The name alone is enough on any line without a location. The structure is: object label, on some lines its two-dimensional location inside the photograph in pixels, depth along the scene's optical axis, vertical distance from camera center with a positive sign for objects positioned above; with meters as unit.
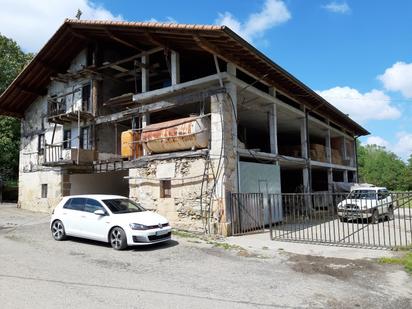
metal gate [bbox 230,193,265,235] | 12.80 -1.02
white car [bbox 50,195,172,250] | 9.57 -0.93
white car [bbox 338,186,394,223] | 14.40 -0.70
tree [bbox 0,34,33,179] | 27.70 +5.86
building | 13.08 +3.54
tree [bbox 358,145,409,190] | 58.17 +2.46
